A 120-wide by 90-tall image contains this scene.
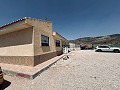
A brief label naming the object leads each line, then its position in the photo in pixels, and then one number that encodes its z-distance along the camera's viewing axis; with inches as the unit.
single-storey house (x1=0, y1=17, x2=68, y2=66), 202.9
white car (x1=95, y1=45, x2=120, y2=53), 573.7
